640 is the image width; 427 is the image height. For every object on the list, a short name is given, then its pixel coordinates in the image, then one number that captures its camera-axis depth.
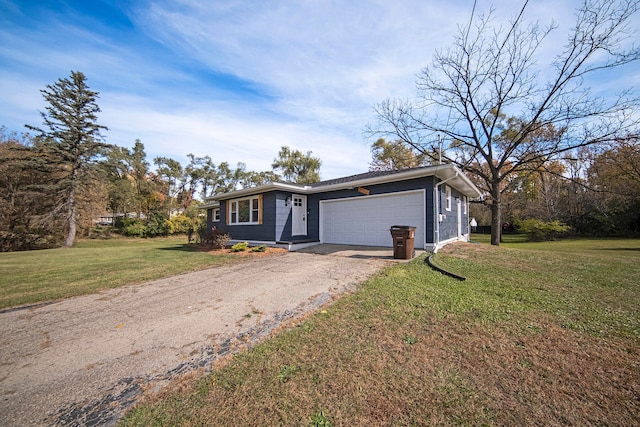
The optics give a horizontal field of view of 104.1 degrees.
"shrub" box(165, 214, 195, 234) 24.80
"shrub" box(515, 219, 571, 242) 19.89
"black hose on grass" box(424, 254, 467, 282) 5.18
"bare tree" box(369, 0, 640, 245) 10.27
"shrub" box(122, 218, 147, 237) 23.34
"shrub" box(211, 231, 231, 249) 11.34
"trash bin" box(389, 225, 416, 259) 7.18
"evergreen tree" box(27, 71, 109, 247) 16.23
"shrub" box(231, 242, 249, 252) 10.33
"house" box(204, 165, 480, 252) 8.51
